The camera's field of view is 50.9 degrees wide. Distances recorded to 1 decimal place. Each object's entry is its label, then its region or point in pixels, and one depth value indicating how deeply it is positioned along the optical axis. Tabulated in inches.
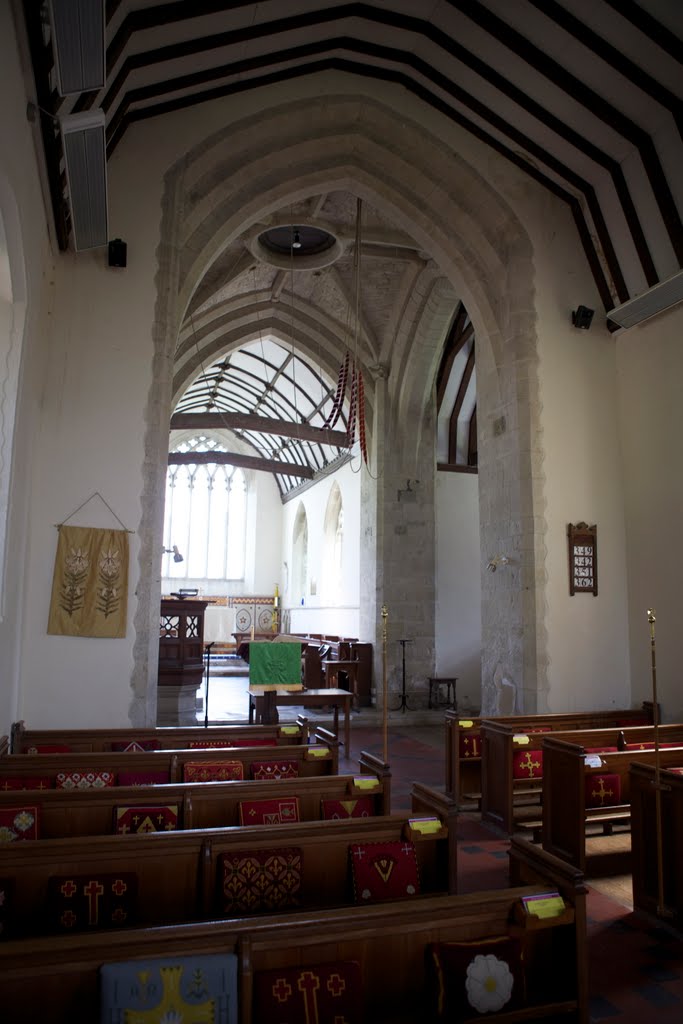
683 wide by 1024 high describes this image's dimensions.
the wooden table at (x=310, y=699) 266.7
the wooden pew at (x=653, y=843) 119.4
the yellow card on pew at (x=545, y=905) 76.6
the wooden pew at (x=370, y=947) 61.2
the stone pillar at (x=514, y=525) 238.7
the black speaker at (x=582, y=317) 259.1
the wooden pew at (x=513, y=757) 174.6
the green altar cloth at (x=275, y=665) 279.7
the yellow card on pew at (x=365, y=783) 121.2
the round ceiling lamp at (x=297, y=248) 342.0
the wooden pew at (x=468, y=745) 197.8
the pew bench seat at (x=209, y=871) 84.4
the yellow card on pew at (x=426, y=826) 100.2
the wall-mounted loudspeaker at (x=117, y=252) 227.1
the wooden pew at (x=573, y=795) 144.6
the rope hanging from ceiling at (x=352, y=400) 308.0
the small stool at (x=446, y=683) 378.6
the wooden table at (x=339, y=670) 362.0
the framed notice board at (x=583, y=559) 245.4
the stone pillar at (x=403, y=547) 389.7
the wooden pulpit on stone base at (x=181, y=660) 335.9
